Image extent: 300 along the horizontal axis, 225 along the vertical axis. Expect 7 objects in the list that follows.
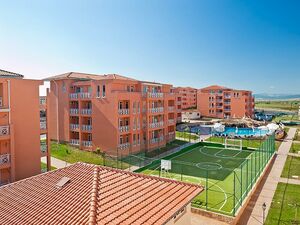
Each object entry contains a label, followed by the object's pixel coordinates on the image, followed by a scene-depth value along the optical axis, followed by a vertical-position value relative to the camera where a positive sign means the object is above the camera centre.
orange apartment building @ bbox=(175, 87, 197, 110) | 96.55 +1.69
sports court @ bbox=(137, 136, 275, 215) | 19.25 -7.03
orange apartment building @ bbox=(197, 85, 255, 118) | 74.44 -0.14
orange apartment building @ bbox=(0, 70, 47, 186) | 20.53 -2.12
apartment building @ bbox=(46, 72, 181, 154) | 31.86 -1.45
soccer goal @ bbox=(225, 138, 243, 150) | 39.71 -6.61
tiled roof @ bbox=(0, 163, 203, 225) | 9.05 -3.78
